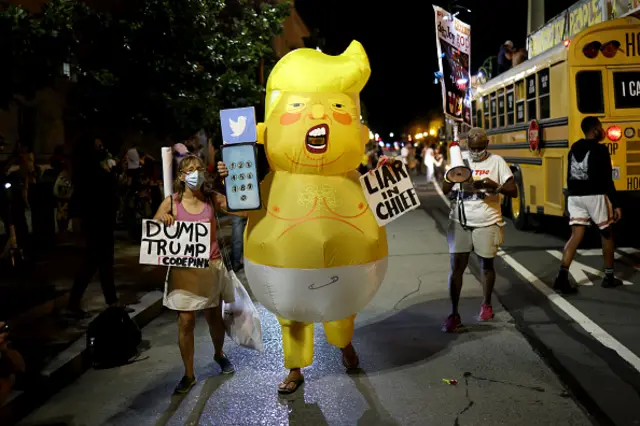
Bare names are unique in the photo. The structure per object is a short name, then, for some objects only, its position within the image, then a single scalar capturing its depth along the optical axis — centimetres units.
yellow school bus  954
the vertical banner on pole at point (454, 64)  828
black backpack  529
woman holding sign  462
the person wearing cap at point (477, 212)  589
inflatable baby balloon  419
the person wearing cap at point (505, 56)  1612
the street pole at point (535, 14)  2084
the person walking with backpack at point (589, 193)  718
